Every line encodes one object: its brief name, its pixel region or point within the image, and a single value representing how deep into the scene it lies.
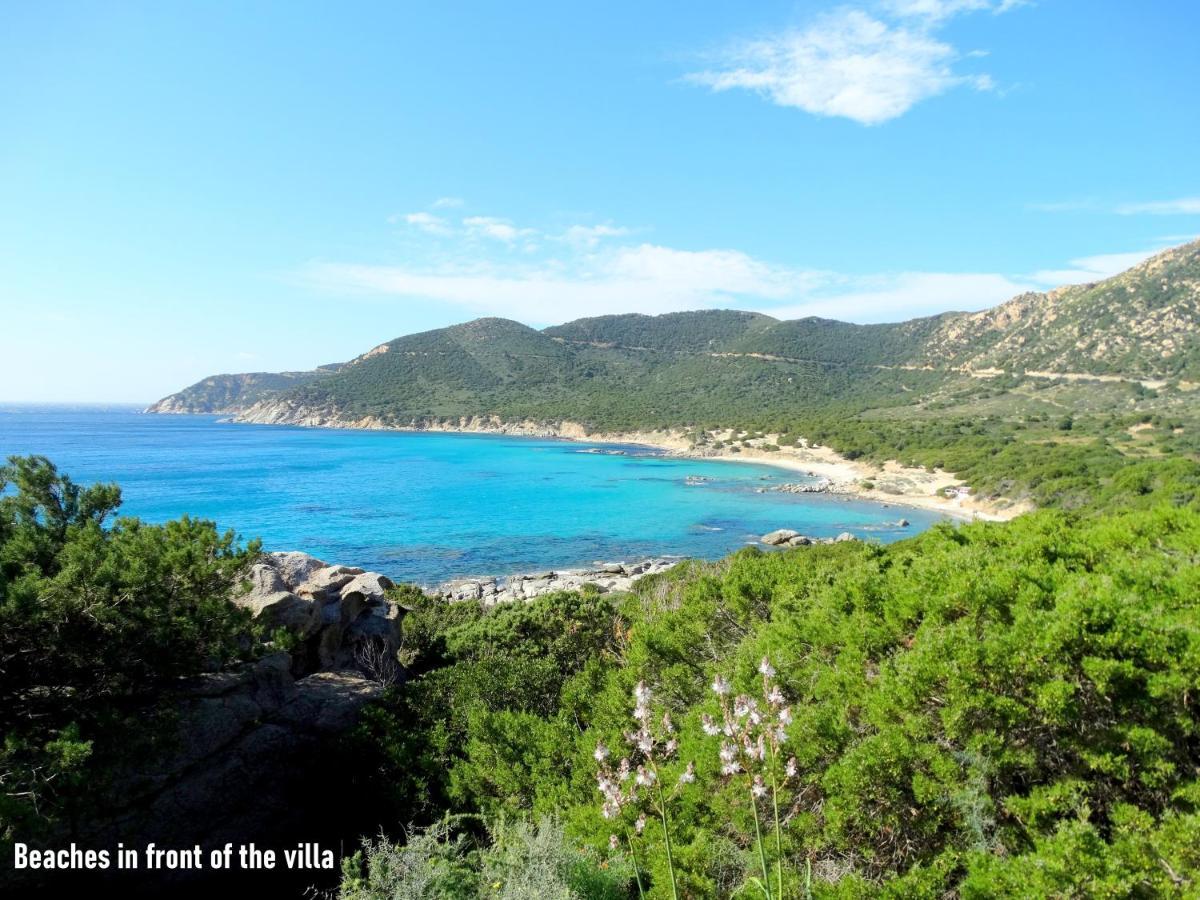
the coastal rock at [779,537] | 36.11
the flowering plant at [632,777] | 3.45
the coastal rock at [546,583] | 26.58
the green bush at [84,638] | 6.06
